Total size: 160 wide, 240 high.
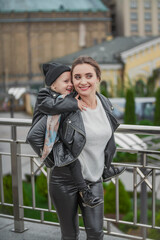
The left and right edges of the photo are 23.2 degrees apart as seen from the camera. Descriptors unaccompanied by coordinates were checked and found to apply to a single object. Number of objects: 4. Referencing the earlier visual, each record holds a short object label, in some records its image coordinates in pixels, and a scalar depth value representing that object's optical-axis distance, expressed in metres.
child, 2.37
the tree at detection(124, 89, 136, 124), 21.98
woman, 2.38
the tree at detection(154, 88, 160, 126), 21.71
